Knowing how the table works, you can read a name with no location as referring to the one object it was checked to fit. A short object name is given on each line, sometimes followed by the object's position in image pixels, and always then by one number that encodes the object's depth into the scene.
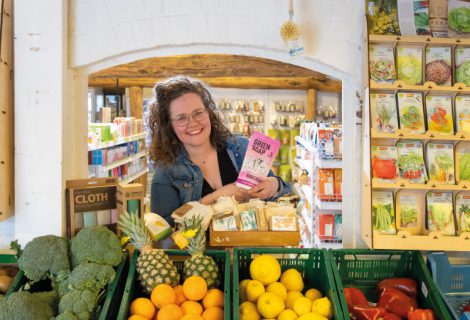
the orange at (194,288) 2.29
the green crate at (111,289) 2.22
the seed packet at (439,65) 2.73
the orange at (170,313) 2.18
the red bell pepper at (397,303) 2.44
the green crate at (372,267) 2.72
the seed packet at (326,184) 4.98
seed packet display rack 2.68
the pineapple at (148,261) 2.36
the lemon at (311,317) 2.22
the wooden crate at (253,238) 2.78
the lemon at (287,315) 2.26
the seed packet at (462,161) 2.75
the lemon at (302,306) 2.30
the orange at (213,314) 2.24
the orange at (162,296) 2.26
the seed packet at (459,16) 2.72
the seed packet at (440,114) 2.71
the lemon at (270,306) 2.29
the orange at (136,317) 2.19
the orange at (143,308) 2.25
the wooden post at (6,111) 2.70
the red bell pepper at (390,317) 2.37
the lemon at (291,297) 2.39
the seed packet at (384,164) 2.70
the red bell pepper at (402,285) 2.58
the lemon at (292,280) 2.50
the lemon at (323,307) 2.28
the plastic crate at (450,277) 2.68
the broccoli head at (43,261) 2.42
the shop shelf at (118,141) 6.31
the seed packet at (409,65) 2.74
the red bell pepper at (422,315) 2.33
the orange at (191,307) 2.25
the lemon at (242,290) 2.46
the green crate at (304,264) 2.52
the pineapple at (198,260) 2.42
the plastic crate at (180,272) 2.23
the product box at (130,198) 2.73
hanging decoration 2.72
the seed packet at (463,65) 2.73
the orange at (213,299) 2.30
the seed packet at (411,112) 2.70
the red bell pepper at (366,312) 2.36
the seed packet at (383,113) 2.71
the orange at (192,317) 2.16
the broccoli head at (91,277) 2.27
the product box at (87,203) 2.81
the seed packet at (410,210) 2.78
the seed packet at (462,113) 2.72
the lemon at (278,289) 2.41
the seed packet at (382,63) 2.72
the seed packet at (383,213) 2.74
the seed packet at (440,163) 2.73
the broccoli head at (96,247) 2.41
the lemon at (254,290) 2.39
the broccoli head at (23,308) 2.07
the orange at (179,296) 2.32
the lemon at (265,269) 2.46
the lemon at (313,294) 2.45
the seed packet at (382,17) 2.73
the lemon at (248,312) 2.30
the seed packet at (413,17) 2.71
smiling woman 3.63
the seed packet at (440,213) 2.76
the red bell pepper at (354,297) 2.50
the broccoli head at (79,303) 2.15
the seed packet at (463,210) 2.77
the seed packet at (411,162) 2.71
